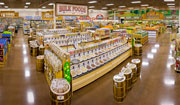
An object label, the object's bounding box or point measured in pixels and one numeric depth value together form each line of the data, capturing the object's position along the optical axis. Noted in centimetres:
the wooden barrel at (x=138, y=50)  683
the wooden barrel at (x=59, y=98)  258
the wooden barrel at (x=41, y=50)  618
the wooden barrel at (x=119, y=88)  302
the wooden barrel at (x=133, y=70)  380
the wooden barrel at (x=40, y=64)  477
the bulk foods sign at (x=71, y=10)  642
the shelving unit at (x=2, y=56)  532
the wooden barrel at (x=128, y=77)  339
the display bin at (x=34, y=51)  679
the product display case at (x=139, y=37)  943
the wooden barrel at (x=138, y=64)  430
